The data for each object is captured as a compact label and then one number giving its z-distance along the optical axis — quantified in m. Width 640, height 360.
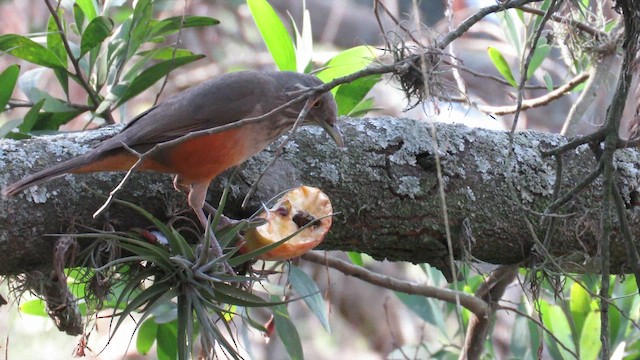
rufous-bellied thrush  4.91
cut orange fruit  4.75
